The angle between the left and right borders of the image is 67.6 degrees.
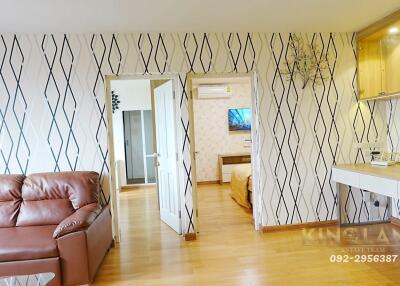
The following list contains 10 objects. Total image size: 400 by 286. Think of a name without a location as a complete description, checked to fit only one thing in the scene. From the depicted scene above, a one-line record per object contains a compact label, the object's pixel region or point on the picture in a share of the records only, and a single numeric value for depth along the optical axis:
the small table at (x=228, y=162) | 7.00
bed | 4.74
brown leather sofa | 2.43
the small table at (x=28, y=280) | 2.01
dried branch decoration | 3.67
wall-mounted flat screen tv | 7.30
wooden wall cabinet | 3.27
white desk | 2.73
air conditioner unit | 7.05
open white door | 3.75
